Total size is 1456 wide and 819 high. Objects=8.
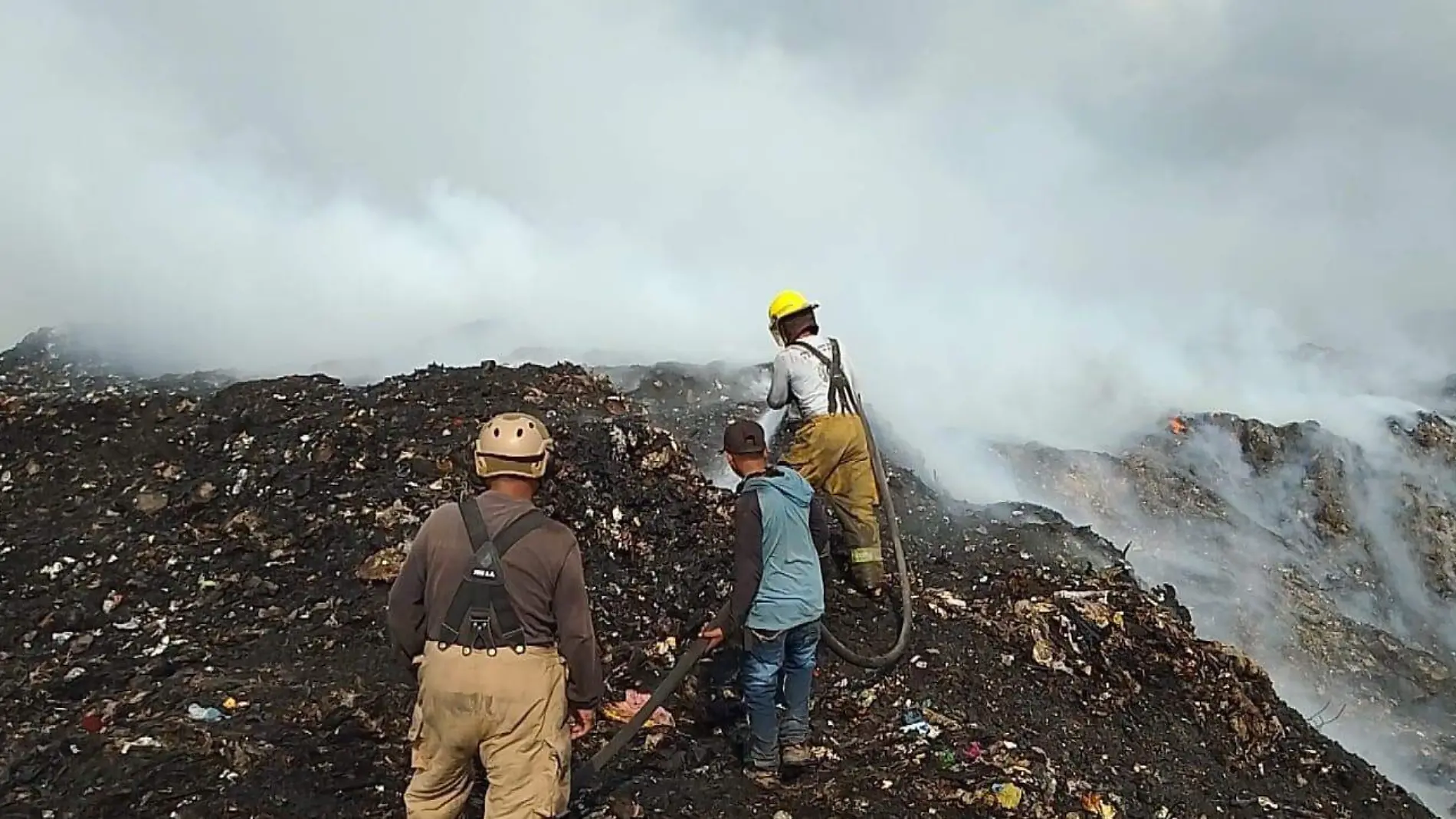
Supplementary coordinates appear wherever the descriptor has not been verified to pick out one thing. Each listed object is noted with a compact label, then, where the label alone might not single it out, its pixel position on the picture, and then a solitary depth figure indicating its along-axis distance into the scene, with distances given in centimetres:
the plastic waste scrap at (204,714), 459
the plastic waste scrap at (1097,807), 484
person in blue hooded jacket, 439
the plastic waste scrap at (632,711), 509
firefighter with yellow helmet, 579
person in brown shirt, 309
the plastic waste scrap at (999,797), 465
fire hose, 414
